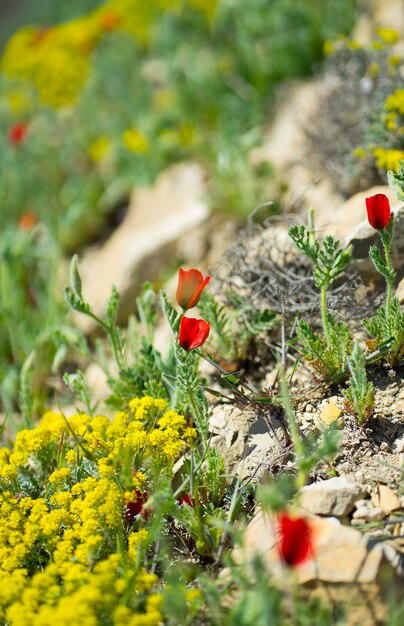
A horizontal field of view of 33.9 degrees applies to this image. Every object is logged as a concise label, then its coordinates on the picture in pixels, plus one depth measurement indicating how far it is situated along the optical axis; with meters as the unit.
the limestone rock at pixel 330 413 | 2.08
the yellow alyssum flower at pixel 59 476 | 2.00
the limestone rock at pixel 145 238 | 3.51
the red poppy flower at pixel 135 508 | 1.97
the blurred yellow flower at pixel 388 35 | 3.20
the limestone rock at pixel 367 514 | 1.77
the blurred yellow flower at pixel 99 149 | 4.86
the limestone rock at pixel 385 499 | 1.79
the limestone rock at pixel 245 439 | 2.09
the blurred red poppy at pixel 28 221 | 4.23
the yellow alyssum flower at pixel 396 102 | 2.72
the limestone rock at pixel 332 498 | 1.77
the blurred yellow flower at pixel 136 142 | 4.36
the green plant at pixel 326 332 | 2.03
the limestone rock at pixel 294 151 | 3.37
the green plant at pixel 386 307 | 1.95
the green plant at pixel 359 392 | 1.85
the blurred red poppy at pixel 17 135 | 4.74
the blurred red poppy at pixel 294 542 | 1.39
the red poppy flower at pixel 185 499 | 1.98
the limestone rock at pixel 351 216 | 2.53
